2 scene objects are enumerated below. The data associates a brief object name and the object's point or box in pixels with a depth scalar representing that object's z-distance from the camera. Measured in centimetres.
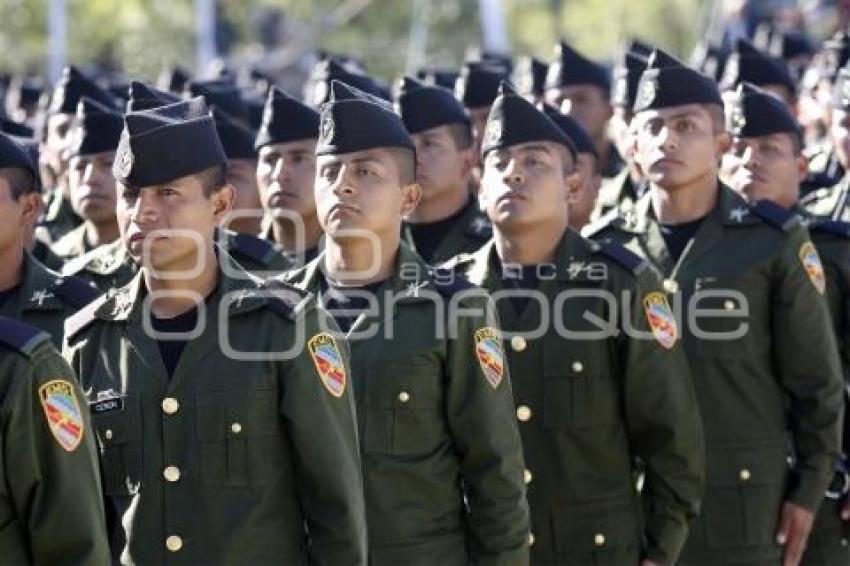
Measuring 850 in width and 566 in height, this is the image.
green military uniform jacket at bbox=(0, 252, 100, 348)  1139
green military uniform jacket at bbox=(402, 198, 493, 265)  1493
